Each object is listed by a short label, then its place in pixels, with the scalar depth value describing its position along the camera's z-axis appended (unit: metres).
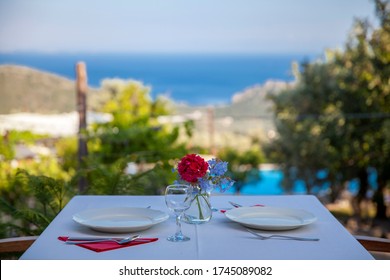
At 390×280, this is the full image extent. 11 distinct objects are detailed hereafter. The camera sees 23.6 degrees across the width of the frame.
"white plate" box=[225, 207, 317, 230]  2.53
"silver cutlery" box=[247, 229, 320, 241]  2.45
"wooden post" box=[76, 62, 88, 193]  6.77
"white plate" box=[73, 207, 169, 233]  2.51
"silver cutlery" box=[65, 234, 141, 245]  2.42
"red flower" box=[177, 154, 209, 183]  2.51
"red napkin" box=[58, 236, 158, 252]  2.36
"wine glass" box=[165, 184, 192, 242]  2.47
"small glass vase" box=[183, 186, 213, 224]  2.58
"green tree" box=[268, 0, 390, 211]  8.36
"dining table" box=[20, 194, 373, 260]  2.31
